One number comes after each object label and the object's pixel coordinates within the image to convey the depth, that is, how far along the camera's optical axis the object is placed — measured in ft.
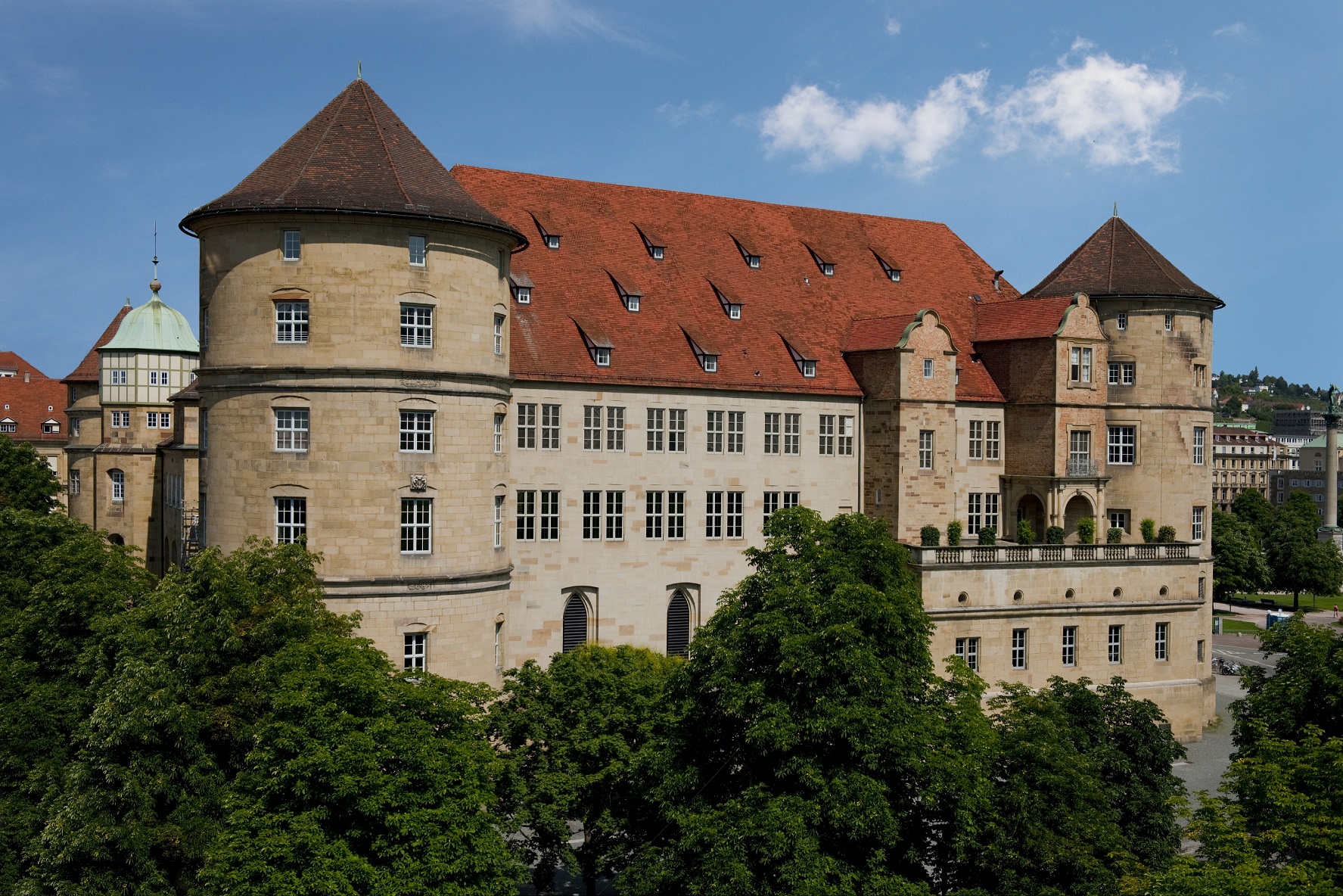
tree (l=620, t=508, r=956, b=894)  91.86
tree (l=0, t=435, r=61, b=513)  219.00
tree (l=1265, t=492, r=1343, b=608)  368.68
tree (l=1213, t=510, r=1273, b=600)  351.46
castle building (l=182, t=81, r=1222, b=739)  139.95
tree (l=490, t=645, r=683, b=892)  109.29
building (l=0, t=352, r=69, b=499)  367.86
